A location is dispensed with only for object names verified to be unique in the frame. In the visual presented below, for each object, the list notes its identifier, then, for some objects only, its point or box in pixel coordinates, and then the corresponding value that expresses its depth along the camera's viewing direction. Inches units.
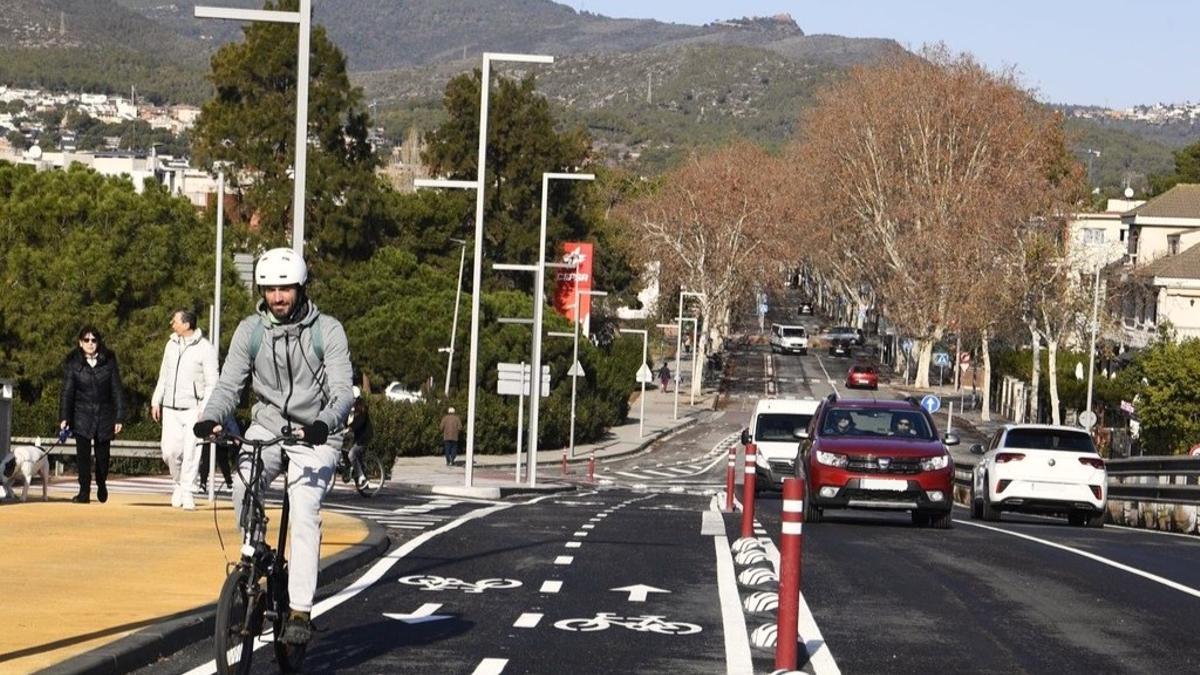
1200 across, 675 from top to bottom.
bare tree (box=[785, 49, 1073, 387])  4069.9
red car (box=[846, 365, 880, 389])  4175.7
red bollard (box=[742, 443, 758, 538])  815.1
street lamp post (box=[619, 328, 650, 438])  3484.3
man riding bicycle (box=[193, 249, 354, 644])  429.7
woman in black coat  860.0
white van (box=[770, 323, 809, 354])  5167.3
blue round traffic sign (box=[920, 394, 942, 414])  3223.4
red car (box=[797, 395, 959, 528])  1049.5
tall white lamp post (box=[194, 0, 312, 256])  826.8
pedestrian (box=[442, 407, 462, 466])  2536.9
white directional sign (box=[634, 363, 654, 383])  3459.6
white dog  860.3
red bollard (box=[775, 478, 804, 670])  430.0
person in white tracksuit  841.5
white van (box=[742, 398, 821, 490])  1627.7
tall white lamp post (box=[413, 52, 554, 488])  1464.1
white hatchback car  1218.6
